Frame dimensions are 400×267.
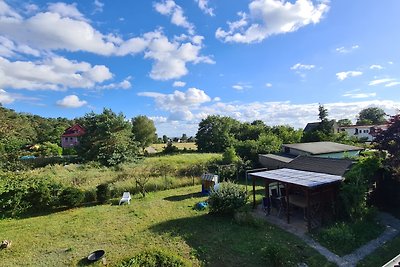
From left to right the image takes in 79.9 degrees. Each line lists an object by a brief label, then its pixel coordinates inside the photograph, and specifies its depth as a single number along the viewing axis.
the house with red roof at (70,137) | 49.25
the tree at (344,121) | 79.25
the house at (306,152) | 19.73
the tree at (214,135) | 39.72
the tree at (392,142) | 11.41
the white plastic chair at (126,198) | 14.66
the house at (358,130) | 52.32
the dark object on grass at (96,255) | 7.96
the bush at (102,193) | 15.57
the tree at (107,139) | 26.72
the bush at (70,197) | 14.03
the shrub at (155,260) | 7.67
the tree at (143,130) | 42.38
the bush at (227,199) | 11.62
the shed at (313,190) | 10.48
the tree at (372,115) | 68.22
